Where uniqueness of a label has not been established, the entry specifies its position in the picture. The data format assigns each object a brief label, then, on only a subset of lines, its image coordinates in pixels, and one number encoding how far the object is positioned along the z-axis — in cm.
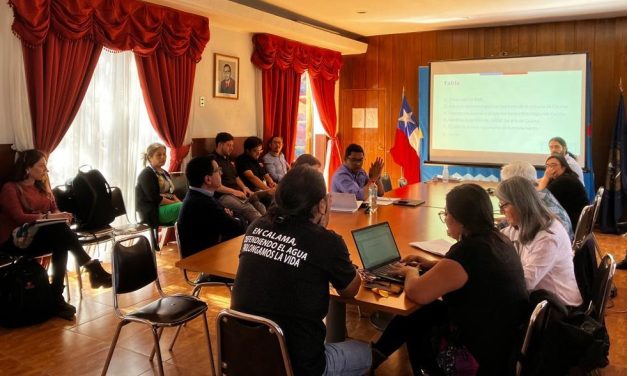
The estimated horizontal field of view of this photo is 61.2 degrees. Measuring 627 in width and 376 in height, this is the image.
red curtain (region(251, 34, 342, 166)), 673
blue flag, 672
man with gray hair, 345
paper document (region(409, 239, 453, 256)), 274
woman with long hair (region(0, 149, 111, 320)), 373
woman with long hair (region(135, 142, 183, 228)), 488
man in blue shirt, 464
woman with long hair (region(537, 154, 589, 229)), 412
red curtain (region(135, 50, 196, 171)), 522
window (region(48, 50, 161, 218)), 471
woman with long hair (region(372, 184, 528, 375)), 199
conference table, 204
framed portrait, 616
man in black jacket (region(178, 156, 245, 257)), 307
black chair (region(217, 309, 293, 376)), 174
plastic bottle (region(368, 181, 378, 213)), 395
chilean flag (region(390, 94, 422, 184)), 797
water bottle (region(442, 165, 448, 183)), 658
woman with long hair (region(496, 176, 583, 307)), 242
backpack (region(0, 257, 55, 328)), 350
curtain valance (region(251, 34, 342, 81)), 668
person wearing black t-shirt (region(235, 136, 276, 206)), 616
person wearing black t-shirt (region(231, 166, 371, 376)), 178
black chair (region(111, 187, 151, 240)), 455
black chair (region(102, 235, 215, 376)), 246
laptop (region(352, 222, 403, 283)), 234
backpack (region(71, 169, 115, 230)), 431
